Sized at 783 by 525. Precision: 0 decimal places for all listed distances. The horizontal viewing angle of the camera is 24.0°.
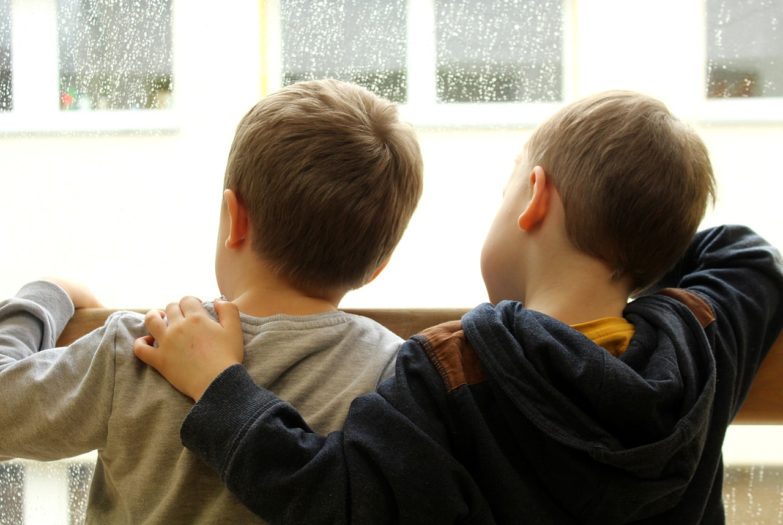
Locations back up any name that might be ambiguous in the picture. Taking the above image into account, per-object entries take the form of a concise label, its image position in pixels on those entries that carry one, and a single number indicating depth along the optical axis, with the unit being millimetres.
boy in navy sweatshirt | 1433
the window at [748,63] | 1772
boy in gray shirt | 1492
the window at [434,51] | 1766
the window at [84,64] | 1768
